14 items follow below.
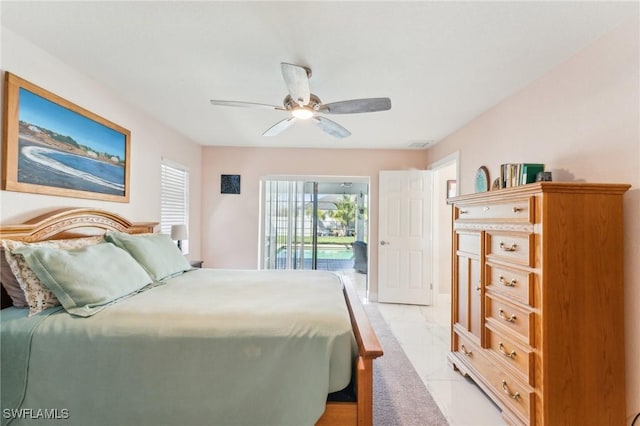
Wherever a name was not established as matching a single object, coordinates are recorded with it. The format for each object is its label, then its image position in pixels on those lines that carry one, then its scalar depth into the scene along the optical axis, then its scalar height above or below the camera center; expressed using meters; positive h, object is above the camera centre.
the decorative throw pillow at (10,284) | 1.58 -0.38
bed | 1.40 -0.78
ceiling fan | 1.86 +0.86
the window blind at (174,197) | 3.53 +0.27
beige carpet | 1.91 -1.35
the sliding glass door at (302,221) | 5.00 -0.06
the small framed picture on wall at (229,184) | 4.63 +0.55
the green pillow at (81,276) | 1.52 -0.35
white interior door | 4.37 -0.30
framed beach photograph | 1.77 +0.51
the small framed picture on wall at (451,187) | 4.73 +0.53
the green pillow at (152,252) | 2.23 -0.30
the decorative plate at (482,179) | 2.90 +0.42
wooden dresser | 1.53 -0.48
